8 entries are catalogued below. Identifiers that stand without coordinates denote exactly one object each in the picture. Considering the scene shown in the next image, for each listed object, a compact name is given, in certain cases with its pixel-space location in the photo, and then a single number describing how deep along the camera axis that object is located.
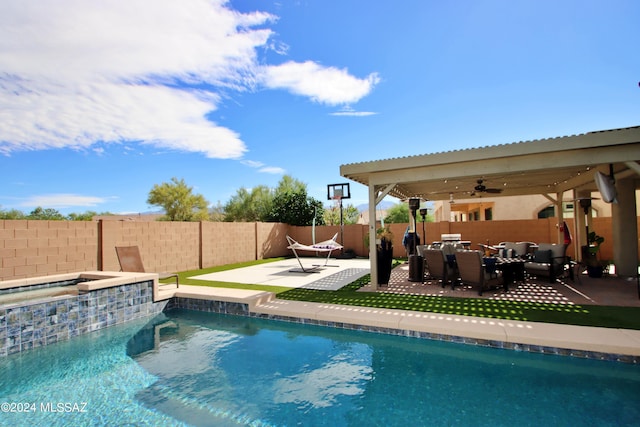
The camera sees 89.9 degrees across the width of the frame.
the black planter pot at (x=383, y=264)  7.24
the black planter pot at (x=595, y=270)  7.55
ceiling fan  8.06
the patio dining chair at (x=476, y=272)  6.14
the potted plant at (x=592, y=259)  7.58
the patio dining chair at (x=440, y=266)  6.83
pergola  5.16
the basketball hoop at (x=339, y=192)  14.75
